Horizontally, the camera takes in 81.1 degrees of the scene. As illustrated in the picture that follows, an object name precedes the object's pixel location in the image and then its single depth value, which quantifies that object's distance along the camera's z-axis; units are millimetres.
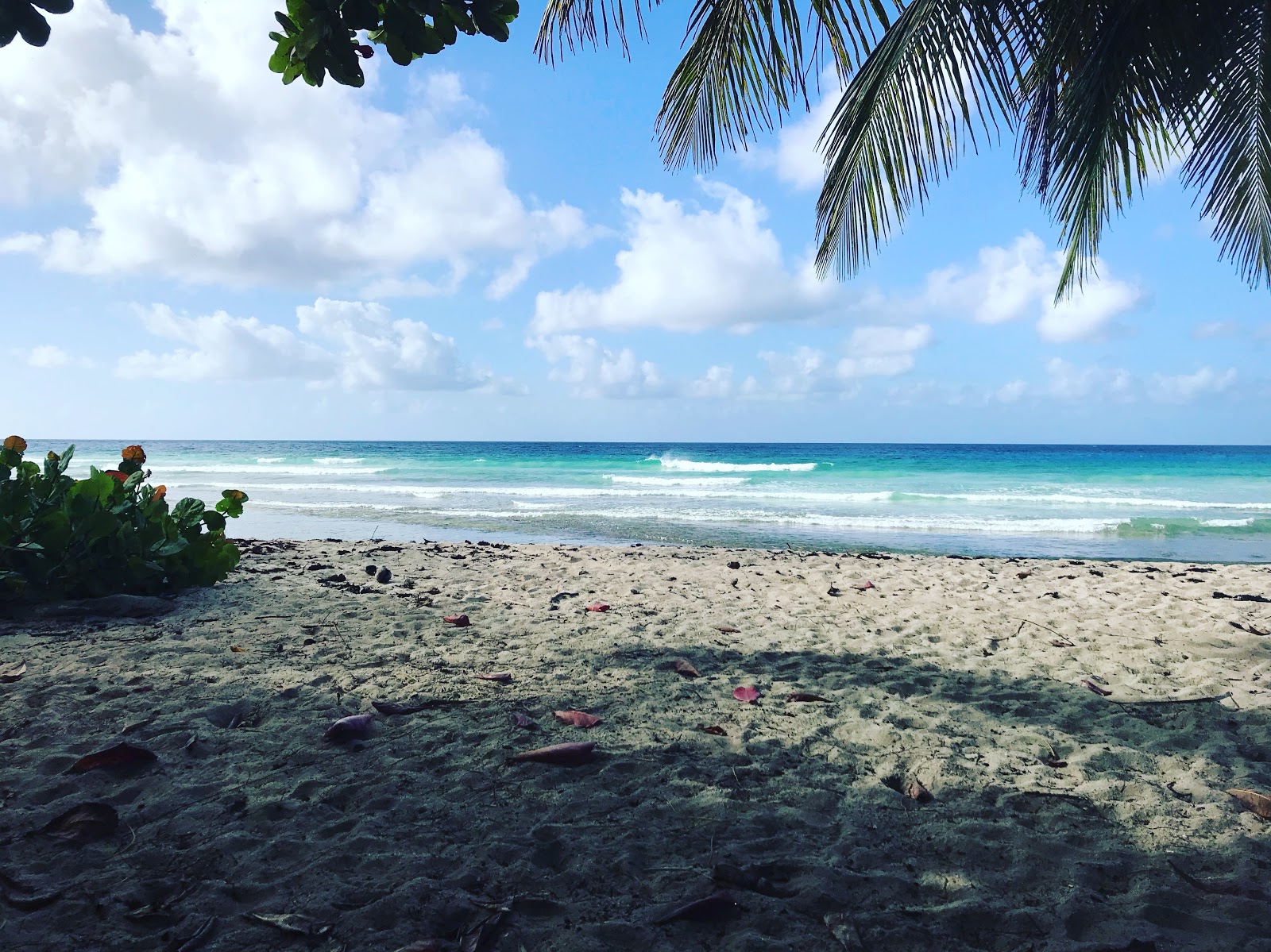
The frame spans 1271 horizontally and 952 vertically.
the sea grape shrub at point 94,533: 3773
